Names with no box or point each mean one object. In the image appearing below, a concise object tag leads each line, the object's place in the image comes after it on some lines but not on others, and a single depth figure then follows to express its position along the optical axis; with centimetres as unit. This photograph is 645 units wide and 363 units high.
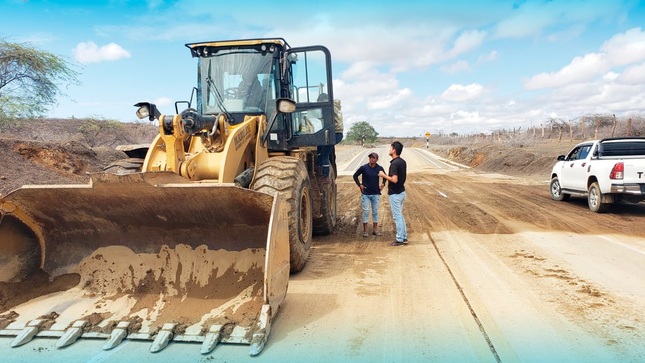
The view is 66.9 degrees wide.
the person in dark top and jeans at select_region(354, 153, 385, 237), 912
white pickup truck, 1061
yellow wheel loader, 439
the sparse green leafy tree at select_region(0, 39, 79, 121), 1714
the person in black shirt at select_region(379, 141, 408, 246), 839
